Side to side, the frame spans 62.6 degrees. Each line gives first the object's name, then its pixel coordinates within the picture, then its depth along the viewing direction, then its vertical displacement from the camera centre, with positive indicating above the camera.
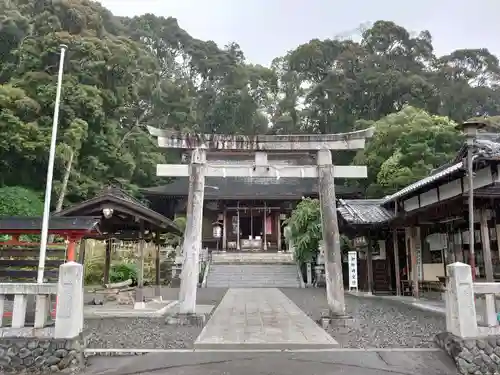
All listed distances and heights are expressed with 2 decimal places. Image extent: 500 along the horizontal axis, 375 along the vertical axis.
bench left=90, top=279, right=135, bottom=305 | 14.20 -1.57
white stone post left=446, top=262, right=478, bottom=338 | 6.29 -0.76
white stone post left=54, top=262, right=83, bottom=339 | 6.32 -0.78
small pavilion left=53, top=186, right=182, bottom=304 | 12.48 +0.99
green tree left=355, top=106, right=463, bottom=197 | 25.06 +6.74
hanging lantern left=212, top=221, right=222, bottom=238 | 31.98 +1.63
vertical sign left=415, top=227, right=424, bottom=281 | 15.00 -0.04
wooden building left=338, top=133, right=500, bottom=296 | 9.76 +0.96
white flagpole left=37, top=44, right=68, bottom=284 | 9.63 +0.87
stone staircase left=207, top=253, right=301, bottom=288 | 22.55 -1.21
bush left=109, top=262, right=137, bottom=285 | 19.77 -1.11
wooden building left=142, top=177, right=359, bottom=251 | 31.17 +3.42
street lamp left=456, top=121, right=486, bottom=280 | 8.19 +2.22
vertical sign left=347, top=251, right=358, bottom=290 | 17.86 -0.81
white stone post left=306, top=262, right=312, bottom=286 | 22.94 -1.25
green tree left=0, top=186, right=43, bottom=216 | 25.08 +2.95
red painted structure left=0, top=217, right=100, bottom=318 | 9.98 +0.53
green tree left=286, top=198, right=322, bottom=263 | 21.97 +1.13
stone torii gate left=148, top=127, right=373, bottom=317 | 10.33 +2.22
